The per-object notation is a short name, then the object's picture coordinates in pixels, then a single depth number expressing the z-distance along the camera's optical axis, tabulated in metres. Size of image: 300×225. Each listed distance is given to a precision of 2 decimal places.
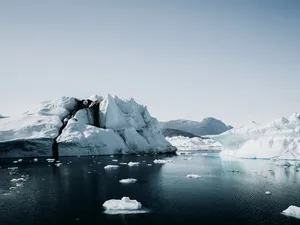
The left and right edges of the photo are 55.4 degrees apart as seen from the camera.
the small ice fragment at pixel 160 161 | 40.41
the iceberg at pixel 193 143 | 97.62
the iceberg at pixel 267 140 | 39.62
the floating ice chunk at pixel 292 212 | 14.84
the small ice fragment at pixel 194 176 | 26.95
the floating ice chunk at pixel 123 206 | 15.57
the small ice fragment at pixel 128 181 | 23.95
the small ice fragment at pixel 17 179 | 24.17
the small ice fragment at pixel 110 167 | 32.64
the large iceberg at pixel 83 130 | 43.28
